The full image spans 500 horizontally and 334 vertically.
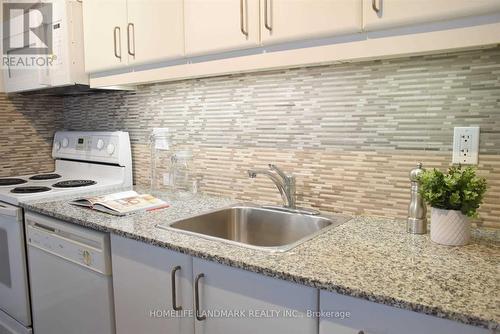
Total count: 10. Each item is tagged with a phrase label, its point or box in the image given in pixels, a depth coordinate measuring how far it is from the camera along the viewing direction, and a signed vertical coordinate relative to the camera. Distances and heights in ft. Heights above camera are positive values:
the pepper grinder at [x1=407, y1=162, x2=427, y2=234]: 3.97 -0.91
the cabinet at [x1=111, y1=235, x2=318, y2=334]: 3.15 -1.64
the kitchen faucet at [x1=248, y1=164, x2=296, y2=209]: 5.18 -0.78
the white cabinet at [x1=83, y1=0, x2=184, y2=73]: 5.14 +1.45
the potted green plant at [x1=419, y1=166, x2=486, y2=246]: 3.51 -0.71
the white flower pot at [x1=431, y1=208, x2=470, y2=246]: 3.57 -0.98
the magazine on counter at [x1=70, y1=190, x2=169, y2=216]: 5.20 -1.09
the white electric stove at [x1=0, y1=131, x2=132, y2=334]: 6.15 -1.06
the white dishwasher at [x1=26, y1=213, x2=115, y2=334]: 4.75 -2.07
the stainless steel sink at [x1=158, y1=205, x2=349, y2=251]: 4.88 -1.34
